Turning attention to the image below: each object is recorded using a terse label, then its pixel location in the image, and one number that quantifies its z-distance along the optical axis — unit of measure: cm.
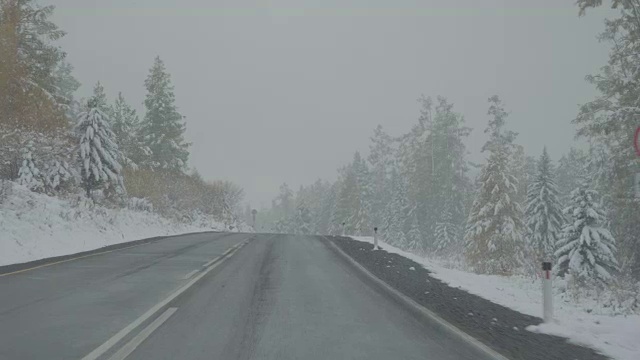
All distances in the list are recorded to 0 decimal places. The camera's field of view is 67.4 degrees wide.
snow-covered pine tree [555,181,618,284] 1628
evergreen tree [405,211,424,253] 6059
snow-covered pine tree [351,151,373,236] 6372
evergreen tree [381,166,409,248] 6219
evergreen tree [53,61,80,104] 5934
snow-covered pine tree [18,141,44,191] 1977
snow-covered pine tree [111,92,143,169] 4269
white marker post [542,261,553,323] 763
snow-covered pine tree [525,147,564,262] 3534
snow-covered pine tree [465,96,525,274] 2917
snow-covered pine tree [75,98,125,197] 2288
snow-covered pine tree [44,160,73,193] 2172
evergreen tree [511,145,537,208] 6086
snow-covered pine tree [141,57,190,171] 4700
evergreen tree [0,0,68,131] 1705
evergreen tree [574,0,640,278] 1747
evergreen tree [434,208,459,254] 5656
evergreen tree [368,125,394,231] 8794
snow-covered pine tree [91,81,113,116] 4161
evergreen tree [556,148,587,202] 7438
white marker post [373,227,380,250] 2134
